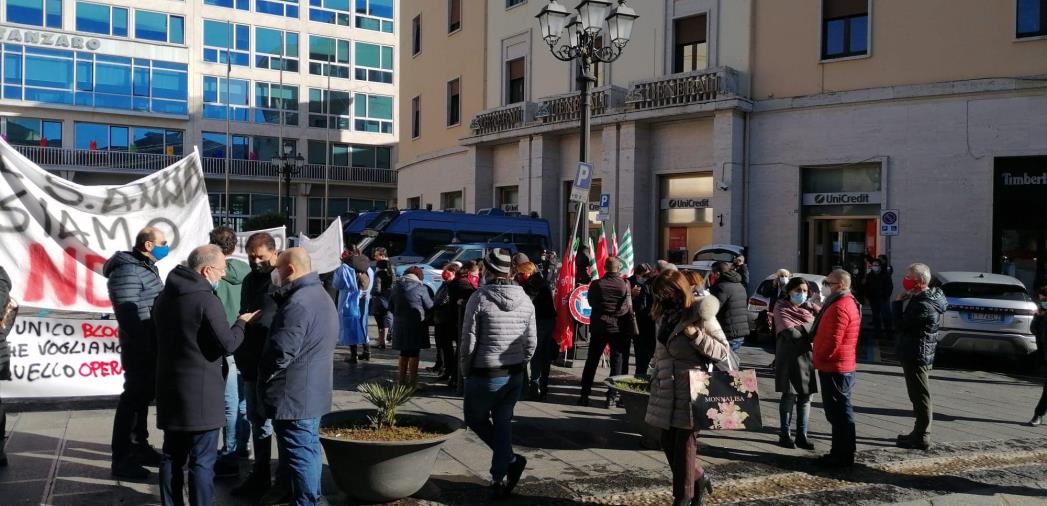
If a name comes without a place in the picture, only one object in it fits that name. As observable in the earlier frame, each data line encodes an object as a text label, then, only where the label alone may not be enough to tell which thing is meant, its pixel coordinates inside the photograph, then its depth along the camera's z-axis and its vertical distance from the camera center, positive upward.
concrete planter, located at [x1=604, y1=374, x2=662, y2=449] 7.01 -1.52
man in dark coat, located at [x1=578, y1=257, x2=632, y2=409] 8.77 -0.79
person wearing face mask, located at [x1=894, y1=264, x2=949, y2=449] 7.23 -0.83
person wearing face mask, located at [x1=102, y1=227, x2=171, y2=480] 5.74 -0.65
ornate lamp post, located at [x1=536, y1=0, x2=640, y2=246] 11.52 +3.12
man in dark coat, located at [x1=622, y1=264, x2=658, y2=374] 9.32 -0.95
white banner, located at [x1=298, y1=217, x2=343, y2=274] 11.07 -0.15
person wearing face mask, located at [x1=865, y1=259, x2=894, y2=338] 17.30 -0.99
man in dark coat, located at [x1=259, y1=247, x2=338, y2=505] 4.62 -0.76
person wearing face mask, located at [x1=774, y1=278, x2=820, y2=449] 7.25 -1.03
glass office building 40.50 +7.77
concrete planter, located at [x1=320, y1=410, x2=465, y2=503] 5.19 -1.48
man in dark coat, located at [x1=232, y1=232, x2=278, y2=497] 5.35 -0.71
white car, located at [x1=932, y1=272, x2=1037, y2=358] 12.38 -1.04
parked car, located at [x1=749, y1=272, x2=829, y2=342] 14.25 -1.09
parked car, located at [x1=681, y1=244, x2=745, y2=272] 19.02 -0.19
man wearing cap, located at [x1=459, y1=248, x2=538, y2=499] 5.64 -0.86
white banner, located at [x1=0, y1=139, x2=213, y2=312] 6.75 +0.10
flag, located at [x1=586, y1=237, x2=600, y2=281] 11.50 -0.38
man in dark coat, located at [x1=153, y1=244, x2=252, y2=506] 4.44 -0.74
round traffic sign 10.45 -0.80
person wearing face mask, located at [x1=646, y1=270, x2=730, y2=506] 5.23 -0.79
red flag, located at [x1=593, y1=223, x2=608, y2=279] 11.71 -0.15
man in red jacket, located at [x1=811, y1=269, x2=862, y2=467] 6.68 -0.96
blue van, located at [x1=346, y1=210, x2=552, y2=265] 21.06 +0.23
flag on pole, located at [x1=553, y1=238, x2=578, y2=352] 10.68 -0.80
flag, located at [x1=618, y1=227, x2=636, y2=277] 12.56 -0.14
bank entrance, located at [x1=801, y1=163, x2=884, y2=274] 20.98 +0.80
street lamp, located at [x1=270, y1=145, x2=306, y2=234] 30.58 +2.98
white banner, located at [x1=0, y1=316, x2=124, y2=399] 6.78 -1.07
